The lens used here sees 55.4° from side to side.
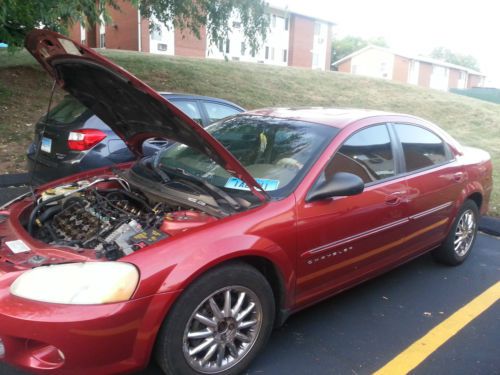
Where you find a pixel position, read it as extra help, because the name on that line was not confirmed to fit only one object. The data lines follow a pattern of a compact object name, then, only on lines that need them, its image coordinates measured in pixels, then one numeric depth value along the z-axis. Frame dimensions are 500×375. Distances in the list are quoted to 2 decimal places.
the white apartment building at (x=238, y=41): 29.92
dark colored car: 5.06
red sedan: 2.19
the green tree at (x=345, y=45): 71.47
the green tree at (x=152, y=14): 6.66
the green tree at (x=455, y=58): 85.06
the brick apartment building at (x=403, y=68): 51.62
